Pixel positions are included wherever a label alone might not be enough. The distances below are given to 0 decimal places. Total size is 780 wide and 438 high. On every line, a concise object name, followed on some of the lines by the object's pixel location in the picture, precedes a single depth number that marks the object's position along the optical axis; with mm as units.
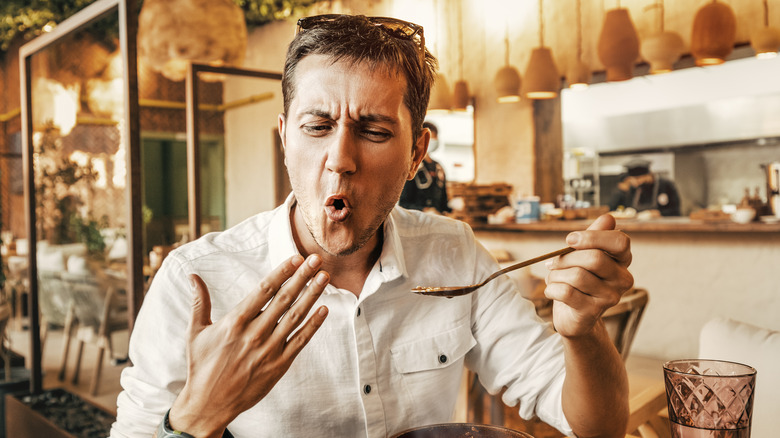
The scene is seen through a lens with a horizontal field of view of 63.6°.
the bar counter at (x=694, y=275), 4109
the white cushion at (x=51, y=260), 4532
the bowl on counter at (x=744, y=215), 4062
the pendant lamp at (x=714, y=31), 3824
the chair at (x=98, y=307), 4352
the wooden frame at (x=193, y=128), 3447
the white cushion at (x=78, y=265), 4383
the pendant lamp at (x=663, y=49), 4141
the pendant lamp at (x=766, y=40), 3889
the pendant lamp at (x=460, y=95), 5887
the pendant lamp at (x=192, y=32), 3805
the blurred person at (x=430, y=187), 4078
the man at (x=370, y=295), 1094
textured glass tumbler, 797
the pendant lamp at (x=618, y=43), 4203
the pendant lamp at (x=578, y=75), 4758
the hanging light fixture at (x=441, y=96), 5254
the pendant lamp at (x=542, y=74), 4711
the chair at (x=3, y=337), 3596
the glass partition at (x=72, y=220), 2564
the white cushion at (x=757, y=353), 1479
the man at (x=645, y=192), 6156
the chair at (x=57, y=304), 4562
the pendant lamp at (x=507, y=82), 5070
